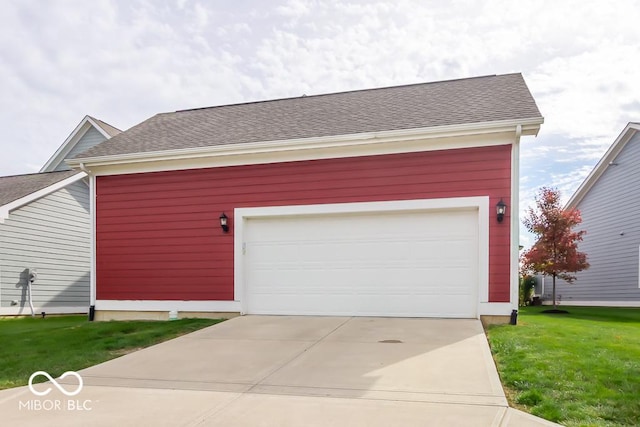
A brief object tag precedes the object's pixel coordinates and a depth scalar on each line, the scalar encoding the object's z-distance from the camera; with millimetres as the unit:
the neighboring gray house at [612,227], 13789
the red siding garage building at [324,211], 7430
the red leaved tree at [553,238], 12164
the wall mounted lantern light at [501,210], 7180
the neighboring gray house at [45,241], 11625
